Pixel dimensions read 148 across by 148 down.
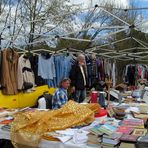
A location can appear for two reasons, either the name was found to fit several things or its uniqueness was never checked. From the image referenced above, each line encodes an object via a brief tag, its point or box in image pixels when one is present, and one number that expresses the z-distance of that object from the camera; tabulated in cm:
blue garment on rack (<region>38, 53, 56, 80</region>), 434
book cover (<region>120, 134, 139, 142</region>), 146
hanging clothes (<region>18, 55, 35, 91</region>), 386
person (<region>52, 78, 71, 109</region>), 300
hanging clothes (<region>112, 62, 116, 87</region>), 661
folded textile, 172
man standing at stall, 478
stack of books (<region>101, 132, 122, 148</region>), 148
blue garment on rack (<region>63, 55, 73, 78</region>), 479
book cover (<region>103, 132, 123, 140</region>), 151
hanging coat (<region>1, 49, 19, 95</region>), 368
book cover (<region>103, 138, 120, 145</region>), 148
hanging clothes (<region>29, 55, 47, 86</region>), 426
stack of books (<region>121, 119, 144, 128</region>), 176
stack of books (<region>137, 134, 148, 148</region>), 139
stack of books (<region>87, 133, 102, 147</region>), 153
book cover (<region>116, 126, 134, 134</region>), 162
